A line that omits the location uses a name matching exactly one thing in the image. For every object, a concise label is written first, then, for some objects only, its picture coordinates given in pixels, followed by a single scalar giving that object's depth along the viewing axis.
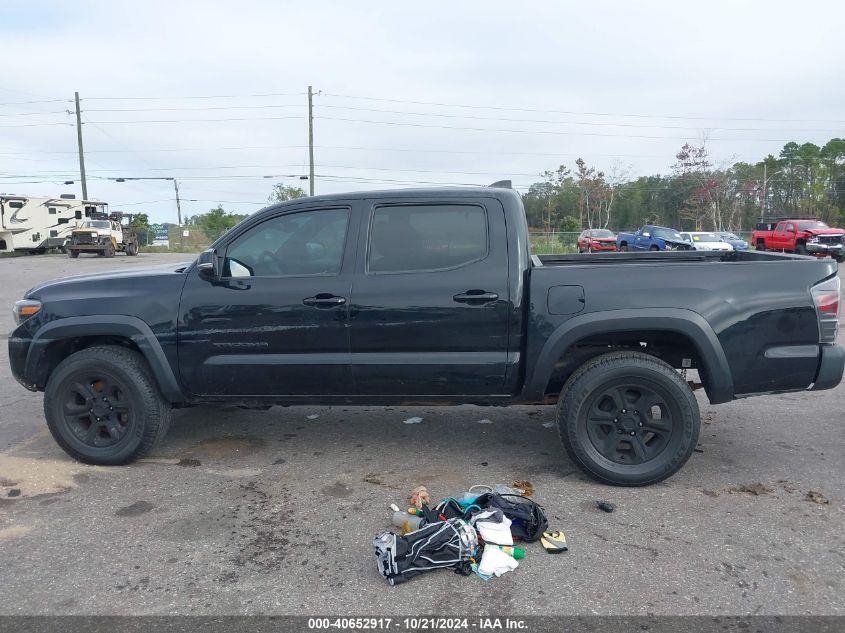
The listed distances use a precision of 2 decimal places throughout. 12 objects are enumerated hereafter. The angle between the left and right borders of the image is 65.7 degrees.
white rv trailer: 32.69
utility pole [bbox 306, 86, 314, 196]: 39.94
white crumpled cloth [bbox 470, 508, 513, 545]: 3.29
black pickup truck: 3.96
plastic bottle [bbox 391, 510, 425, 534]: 3.46
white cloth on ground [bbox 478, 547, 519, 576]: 3.10
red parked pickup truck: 26.15
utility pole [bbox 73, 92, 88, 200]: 45.00
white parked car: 28.30
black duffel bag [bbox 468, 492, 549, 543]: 3.40
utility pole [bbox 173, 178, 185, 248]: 69.38
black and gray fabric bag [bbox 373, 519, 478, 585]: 3.05
